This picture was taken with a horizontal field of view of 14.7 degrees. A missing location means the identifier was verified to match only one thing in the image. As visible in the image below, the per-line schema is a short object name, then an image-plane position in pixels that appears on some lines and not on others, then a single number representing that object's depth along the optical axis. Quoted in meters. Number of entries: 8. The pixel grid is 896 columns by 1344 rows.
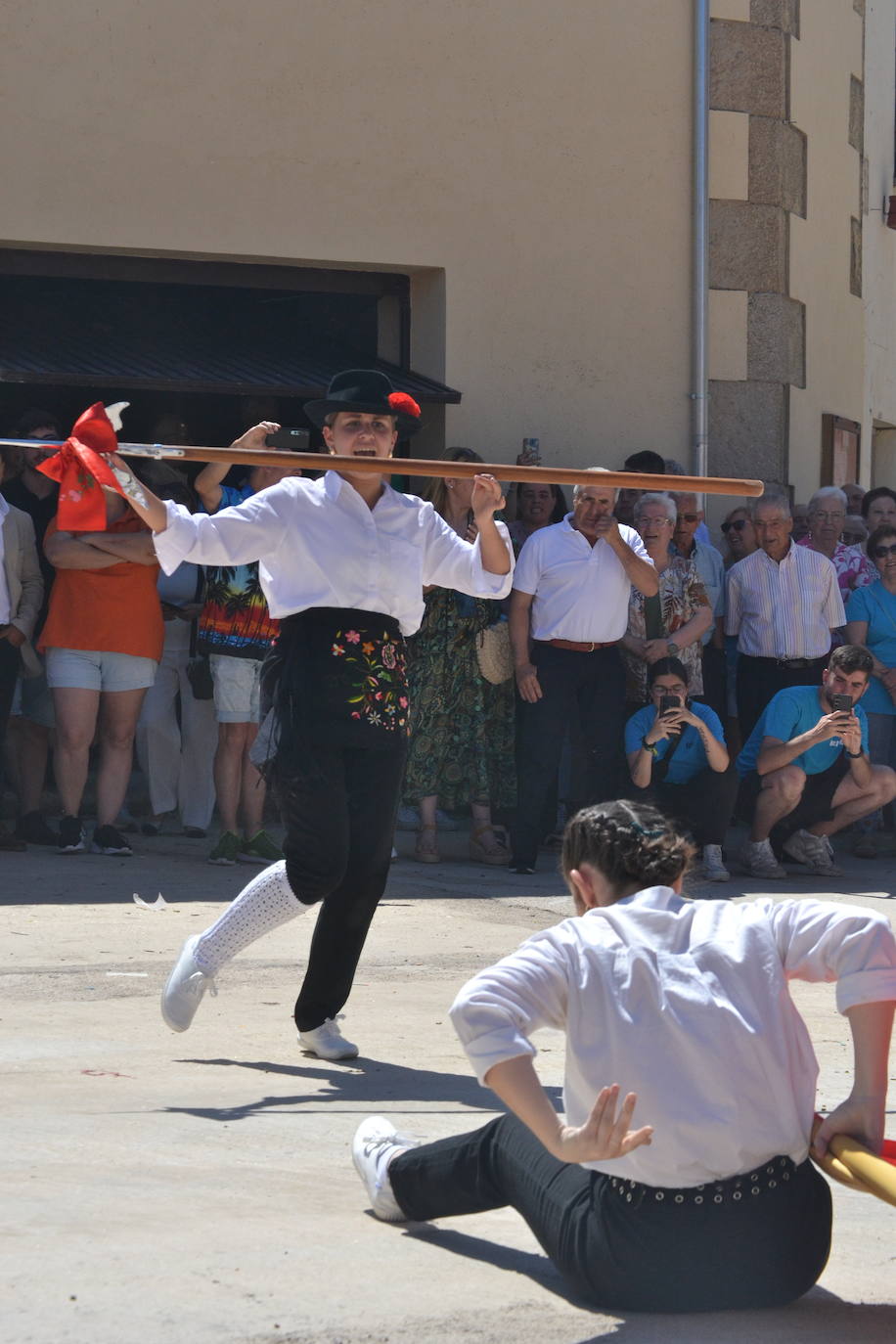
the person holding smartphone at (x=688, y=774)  15.50
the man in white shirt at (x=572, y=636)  15.68
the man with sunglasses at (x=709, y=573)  17.23
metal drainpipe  19.03
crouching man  15.70
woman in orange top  14.95
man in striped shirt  16.68
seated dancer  5.20
